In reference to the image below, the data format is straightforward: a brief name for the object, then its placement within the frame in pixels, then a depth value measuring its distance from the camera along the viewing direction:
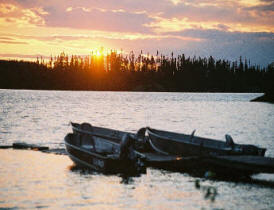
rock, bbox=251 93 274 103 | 123.18
